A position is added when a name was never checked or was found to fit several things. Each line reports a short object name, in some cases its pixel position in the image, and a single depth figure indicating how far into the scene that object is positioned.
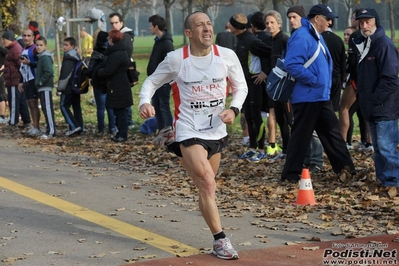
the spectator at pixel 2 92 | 20.52
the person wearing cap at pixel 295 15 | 11.62
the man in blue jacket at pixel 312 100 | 10.77
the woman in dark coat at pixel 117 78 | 15.79
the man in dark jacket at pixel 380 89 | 10.15
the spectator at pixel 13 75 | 19.03
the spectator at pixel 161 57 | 15.49
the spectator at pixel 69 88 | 17.11
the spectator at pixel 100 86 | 16.27
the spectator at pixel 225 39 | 17.70
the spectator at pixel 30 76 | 17.52
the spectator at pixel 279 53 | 12.58
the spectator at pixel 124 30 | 16.24
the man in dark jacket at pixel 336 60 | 12.42
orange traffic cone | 9.75
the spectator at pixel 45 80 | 16.97
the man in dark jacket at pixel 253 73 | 13.37
